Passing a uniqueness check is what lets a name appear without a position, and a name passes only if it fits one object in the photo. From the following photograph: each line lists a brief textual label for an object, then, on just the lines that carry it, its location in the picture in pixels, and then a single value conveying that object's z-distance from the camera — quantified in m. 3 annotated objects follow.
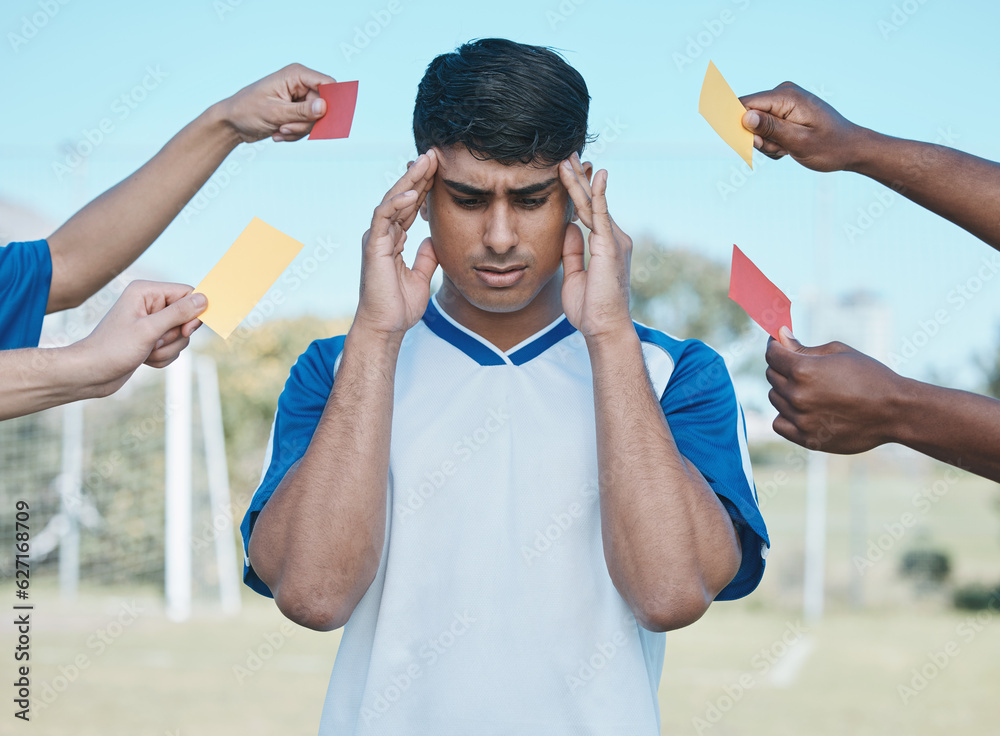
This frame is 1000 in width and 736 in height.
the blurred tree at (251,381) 10.87
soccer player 1.78
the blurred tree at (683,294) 9.78
